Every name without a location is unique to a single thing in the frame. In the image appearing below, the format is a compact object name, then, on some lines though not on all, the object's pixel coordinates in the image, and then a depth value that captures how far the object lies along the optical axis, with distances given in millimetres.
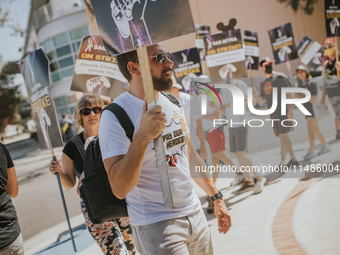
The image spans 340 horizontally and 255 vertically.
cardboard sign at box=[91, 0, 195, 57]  1688
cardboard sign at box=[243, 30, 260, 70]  8234
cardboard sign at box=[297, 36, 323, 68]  10019
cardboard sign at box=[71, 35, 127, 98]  4281
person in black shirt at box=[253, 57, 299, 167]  6129
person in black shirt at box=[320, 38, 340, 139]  7477
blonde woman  2693
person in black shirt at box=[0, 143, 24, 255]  2309
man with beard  1579
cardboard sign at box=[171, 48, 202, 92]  7234
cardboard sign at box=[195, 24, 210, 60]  8781
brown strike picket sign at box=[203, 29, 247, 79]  6637
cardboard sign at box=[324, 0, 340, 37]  7191
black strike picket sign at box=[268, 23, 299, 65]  8906
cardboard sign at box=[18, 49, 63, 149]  3562
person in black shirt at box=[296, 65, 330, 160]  6480
